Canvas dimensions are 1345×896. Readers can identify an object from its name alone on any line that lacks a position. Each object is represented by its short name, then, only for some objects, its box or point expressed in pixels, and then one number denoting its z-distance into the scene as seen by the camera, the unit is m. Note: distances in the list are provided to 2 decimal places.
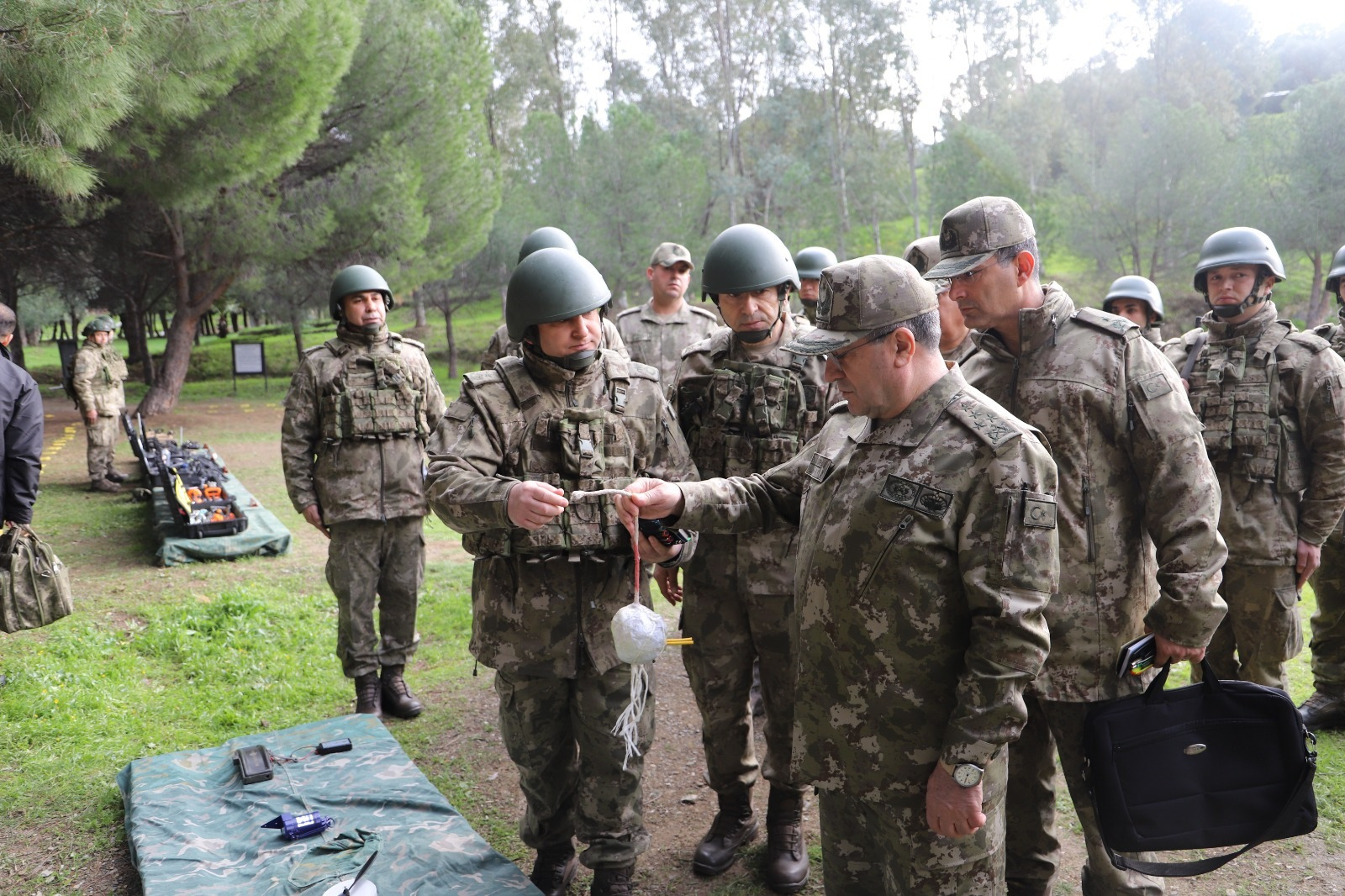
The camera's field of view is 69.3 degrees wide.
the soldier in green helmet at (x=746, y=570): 3.78
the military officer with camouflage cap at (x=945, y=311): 3.46
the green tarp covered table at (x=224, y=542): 8.64
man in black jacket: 5.21
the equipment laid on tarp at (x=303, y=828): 3.48
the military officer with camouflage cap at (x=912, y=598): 2.28
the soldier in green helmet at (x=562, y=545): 3.31
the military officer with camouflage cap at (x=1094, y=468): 2.77
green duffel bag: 4.97
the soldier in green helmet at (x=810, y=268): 6.66
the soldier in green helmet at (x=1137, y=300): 6.95
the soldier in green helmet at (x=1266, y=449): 4.47
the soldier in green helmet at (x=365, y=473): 5.30
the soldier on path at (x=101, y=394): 11.85
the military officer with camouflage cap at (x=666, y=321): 7.01
